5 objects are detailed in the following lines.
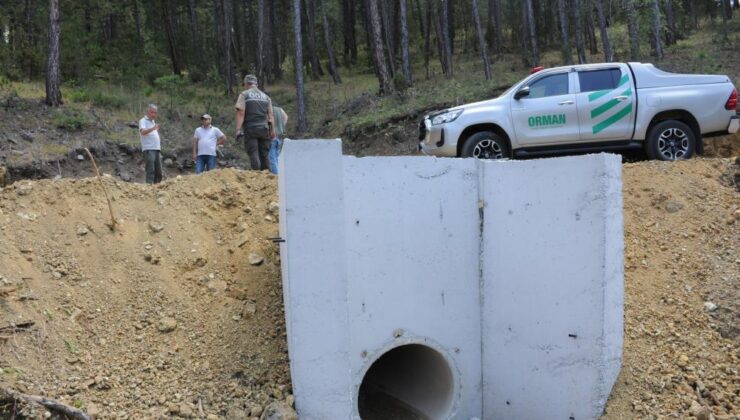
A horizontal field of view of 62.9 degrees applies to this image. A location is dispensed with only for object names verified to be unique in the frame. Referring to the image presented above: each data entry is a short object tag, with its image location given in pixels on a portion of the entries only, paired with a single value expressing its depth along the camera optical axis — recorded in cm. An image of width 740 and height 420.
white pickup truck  894
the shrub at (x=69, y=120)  1625
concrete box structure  539
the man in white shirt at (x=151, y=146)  956
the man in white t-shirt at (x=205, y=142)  994
